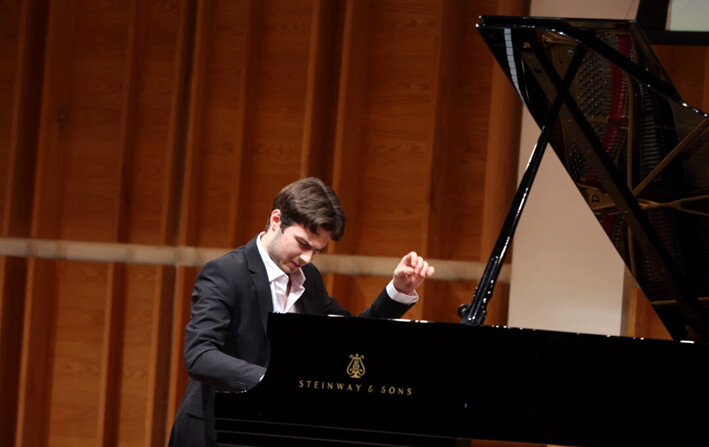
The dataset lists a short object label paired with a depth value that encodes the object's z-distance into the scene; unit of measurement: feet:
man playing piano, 35.57
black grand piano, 34.34
